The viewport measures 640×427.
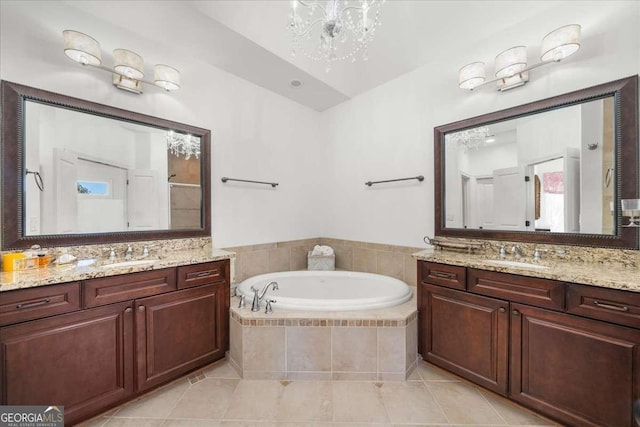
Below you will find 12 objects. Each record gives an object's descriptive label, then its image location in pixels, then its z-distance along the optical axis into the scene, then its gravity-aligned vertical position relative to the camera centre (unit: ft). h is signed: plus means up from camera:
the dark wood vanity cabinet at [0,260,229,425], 4.20 -2.48
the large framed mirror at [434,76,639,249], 5.24 +1.03
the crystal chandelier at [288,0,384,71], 7.00 +5.36
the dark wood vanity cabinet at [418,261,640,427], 4.12 -2.49
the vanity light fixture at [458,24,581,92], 5.38 +3.55
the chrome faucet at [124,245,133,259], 6.39 -1.05
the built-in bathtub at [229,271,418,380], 6.07 -3.17
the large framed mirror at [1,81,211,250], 5.22 +0.92
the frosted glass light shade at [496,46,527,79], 6.04 +3.62
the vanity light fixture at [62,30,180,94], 5.49 +3.48
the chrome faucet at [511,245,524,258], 6.34 -0.98
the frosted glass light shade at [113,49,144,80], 6.06 +3.55
